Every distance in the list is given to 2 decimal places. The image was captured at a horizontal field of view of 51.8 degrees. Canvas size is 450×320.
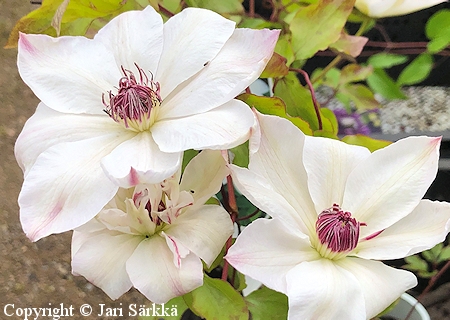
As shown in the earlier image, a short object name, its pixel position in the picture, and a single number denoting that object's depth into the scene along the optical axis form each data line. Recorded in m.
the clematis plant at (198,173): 0.27
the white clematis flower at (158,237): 0.30
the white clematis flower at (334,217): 0.28
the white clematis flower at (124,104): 0.26
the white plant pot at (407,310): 0.70
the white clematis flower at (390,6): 0.43
